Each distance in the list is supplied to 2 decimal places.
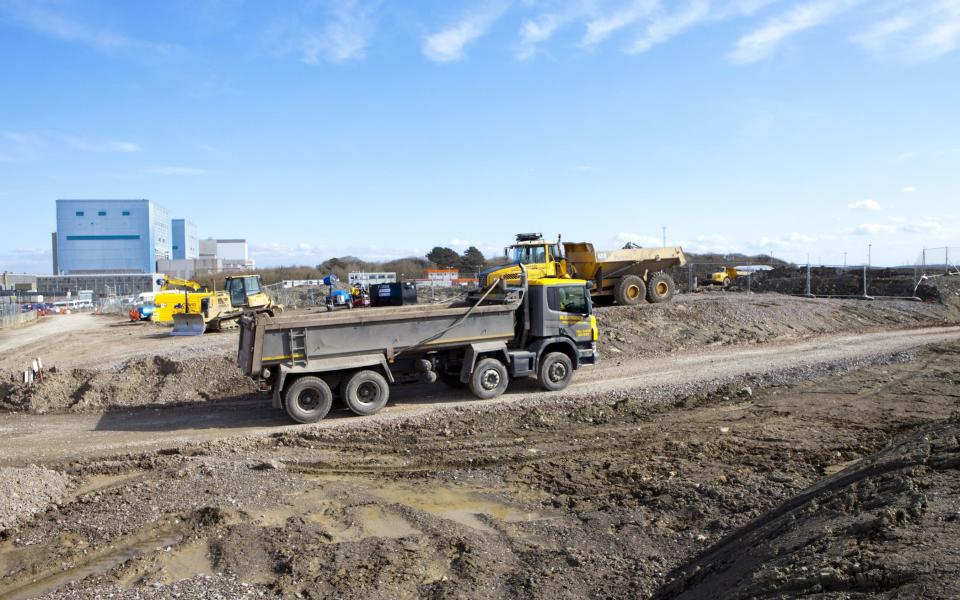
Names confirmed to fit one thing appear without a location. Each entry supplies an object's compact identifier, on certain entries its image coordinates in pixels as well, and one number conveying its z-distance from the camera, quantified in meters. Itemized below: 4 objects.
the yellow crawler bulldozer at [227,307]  26.25
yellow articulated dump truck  23.05
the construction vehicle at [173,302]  29.31
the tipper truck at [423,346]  11.55
